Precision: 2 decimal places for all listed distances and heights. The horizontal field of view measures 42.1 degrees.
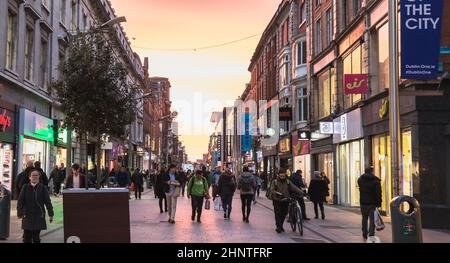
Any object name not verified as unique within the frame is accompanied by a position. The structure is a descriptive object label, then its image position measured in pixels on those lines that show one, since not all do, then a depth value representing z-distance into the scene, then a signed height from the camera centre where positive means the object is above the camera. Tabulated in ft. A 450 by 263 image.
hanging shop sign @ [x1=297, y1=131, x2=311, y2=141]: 110.83 +6.73
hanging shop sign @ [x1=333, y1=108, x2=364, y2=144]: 82.02 +6.53
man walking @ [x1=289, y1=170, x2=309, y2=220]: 63.22 -1.26
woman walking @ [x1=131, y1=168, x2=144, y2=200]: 110.52 -2.19
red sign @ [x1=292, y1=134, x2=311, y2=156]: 119.96 +5.30
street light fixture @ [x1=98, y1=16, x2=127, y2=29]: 73.07 +19.28
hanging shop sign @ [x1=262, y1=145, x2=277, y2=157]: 165.89 +6.05
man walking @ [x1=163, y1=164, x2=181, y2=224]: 60.23 -1.96
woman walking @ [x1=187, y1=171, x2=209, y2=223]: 62.08 -2.17
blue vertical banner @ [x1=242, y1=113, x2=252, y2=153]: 238.48 +14.21
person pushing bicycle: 53.01 -2.23
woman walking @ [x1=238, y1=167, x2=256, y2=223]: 63.00 -2.10
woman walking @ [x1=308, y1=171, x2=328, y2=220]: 67.56 -2.26
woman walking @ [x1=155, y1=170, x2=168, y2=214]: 69.95 -2.32
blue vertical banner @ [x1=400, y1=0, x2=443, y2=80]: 51.57 +12.08
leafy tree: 59.67 +8.38
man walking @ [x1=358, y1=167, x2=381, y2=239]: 46.55 -1.94
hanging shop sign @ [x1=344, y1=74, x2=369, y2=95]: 76.33 +11.44
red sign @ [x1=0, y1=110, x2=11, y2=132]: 77.52 +6.65
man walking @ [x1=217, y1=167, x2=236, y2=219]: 65.31 -2.03
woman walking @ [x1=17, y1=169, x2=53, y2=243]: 34.58 -2.19
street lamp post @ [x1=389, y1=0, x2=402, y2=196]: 41.45 +5.46
